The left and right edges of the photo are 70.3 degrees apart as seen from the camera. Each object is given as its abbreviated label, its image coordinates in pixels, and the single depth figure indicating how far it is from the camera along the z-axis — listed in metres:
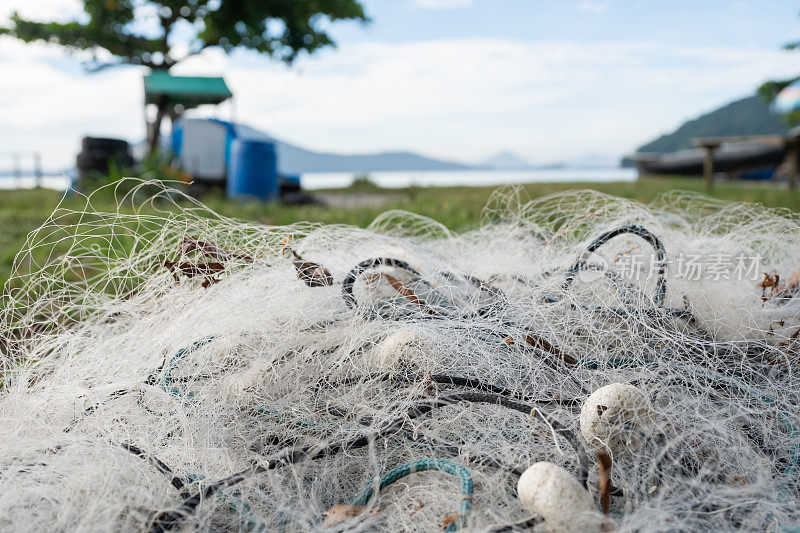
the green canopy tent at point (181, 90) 12.05
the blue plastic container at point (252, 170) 8.72
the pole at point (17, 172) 18.76
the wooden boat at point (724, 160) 20.66
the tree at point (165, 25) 17.59
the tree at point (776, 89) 8.43
